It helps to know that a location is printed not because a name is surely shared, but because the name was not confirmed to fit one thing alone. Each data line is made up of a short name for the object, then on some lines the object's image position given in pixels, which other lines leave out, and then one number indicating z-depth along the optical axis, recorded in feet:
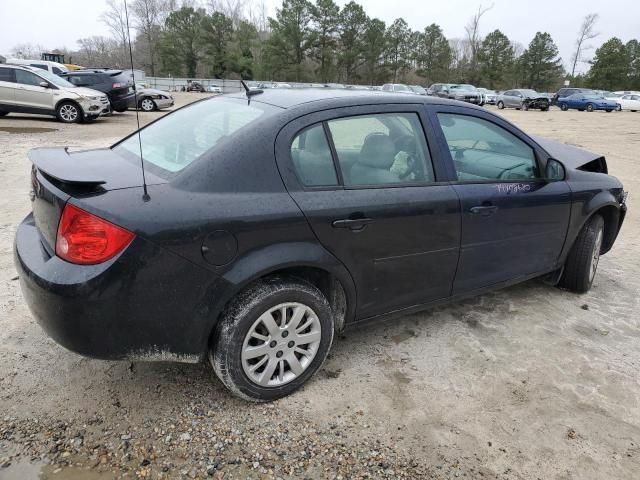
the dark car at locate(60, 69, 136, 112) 57.52
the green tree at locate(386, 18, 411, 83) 248.32
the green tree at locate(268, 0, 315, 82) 230.48
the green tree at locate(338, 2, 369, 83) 237.04
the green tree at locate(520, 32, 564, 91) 238.89
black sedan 7.13
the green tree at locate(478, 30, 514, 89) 240.73
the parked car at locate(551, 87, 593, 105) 131.01
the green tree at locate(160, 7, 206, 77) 232.32
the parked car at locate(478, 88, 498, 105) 130.43
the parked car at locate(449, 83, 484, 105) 114.11
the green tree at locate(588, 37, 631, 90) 210.59
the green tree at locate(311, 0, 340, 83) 234.17
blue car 115.34
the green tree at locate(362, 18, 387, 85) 239.71
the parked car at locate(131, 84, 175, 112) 65.73
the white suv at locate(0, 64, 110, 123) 46.68
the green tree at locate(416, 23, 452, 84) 247.50
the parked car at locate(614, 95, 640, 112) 118.62
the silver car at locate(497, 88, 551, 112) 111.65
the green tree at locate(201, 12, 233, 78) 230.48
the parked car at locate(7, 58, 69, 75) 68.28
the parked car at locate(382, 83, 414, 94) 85.89
